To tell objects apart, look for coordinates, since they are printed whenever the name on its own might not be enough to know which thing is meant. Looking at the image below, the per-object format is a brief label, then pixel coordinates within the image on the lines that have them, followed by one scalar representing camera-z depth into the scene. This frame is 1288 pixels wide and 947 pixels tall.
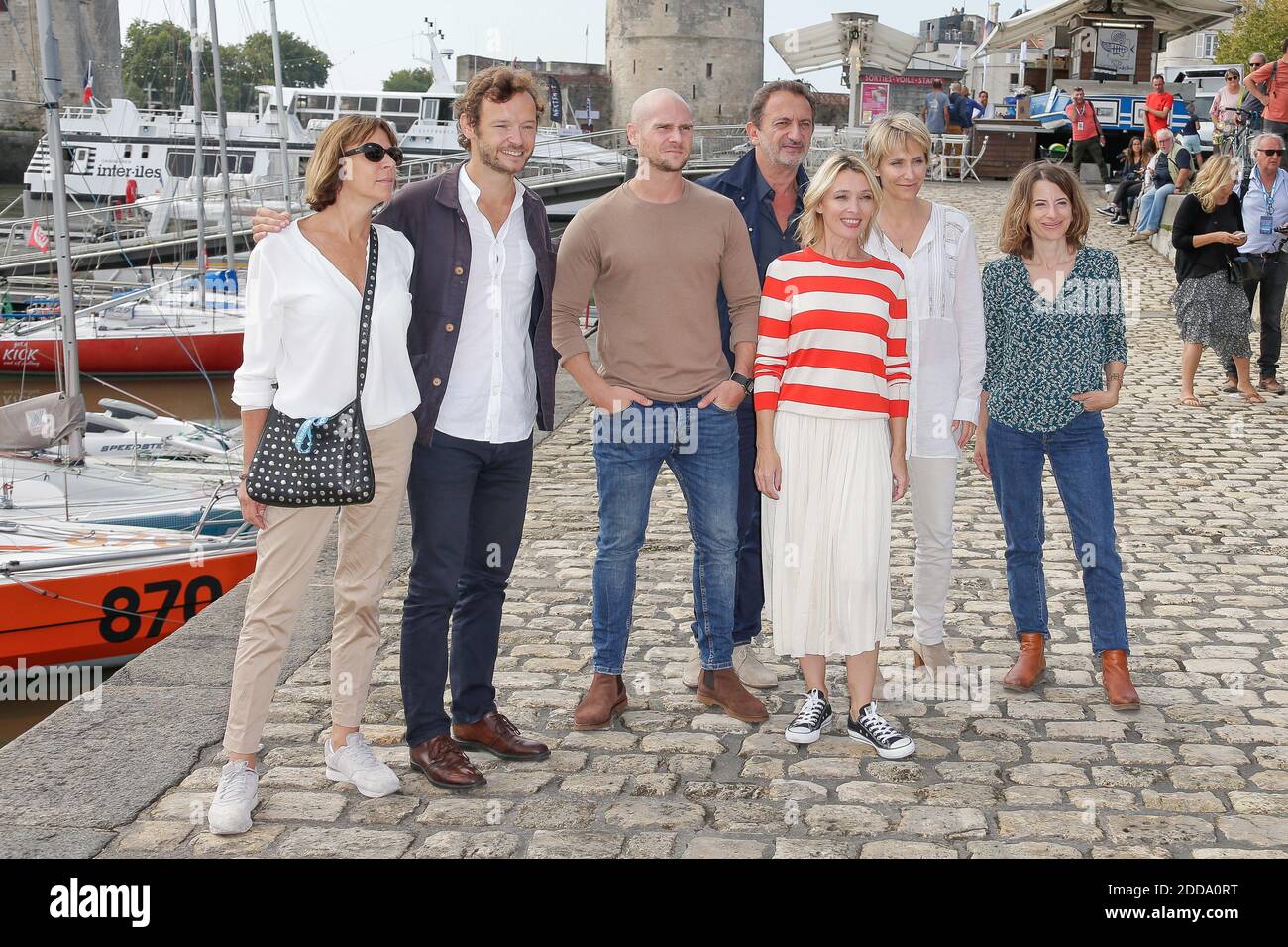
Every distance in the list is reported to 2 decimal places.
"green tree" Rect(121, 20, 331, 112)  87.62
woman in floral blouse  5.10
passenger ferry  42.74
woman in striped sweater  4.53
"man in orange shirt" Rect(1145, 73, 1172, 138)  23.08
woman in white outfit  4.96
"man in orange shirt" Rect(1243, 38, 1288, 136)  15.78
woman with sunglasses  3.95
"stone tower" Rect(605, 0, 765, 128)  68.94
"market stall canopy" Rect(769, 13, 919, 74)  32.94
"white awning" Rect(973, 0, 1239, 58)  30.67
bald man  4.59
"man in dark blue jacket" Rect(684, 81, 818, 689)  5.02
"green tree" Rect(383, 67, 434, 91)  122.29
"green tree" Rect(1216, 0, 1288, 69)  45.06
